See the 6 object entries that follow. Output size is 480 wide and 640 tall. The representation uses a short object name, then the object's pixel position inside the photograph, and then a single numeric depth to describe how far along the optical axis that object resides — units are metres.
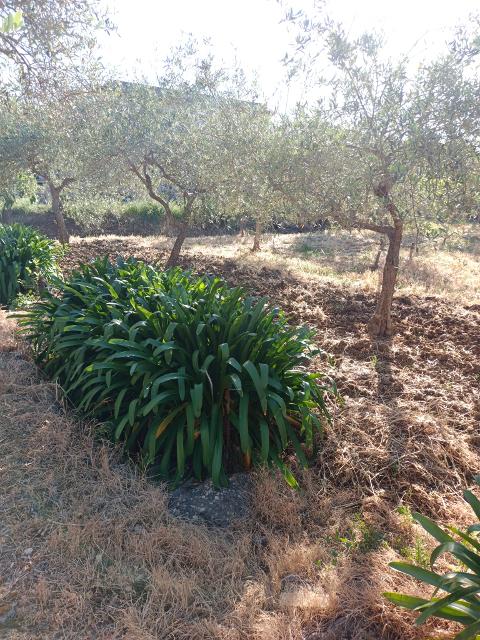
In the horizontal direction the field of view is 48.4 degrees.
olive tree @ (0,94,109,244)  9.91
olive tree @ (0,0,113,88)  5.56
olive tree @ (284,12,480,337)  5.02
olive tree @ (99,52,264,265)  9.23
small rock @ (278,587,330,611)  2.36
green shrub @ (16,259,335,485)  3.31
